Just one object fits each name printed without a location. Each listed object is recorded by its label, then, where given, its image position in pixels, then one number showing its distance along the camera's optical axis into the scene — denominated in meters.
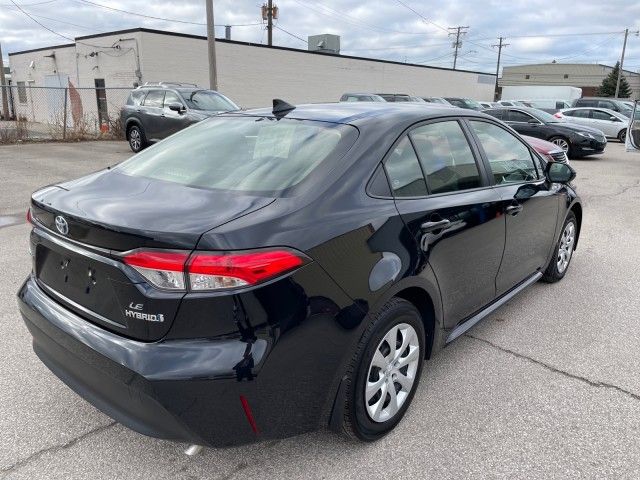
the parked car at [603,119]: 21.00
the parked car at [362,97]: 20.08
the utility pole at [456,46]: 69.94
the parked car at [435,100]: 26.62
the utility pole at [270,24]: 34.59
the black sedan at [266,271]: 1.93
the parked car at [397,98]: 20.83
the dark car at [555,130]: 14.86
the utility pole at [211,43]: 17.86
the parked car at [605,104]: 24.64
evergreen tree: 71.81
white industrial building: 22.72
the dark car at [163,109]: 12.99
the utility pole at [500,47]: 68.06
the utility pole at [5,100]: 22.95
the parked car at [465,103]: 26.34
